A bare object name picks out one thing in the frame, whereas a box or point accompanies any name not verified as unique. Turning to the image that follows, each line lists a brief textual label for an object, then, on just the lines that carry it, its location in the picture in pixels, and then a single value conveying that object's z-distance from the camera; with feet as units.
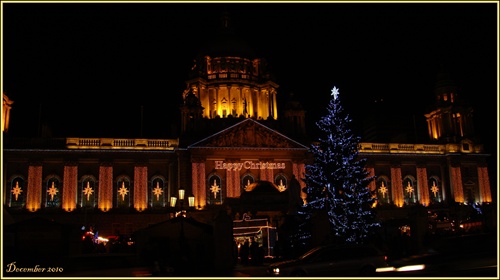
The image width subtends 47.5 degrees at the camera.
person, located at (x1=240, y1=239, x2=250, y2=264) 97.51
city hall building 167.63
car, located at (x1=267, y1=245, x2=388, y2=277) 65.26
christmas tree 106.01
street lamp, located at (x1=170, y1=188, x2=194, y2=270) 72.84
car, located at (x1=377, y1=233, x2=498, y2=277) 49.30
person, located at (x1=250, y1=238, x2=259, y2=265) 93.05
